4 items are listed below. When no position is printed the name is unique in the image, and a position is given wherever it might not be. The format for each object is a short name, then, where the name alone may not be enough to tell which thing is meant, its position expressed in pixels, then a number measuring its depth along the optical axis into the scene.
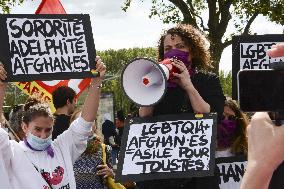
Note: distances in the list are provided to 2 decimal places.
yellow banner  7.38
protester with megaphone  3.25
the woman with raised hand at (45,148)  3.85
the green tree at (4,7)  20.65
